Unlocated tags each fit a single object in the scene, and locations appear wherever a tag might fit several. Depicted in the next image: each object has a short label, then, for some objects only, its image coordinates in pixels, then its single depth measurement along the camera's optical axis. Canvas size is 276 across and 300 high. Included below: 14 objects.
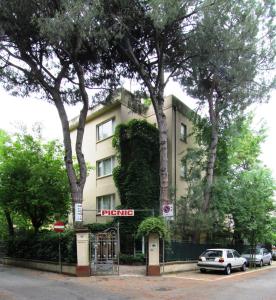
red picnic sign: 15.08
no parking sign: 14.98
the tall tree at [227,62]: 16.14
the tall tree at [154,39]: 14.48
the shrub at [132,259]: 17.23
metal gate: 14.00
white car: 15.68
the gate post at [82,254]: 13.39
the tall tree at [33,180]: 18.69
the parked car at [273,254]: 33.70
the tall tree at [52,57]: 13.53
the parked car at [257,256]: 21.83
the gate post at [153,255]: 13.98
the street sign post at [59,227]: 14.37
